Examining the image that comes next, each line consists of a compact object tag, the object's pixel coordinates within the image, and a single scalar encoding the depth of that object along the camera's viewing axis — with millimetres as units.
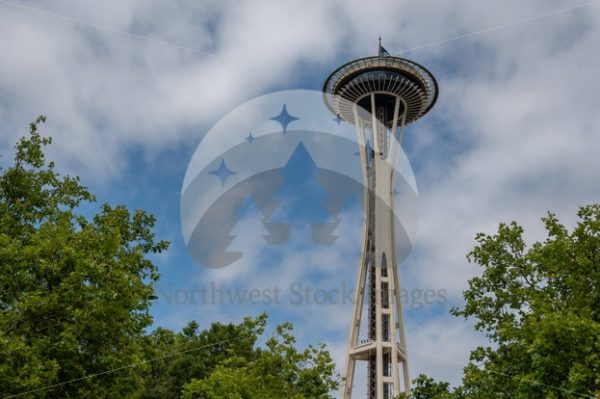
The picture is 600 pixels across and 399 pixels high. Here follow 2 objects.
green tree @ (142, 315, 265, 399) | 38312
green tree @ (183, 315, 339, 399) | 23688
